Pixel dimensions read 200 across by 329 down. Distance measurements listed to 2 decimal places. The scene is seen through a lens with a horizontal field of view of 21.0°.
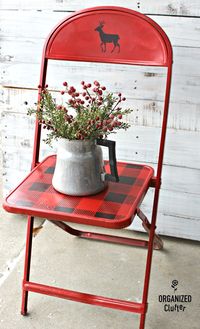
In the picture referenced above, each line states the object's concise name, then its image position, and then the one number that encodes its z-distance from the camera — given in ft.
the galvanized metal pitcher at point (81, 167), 5.63
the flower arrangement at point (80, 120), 5.46
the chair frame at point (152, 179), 6.10
